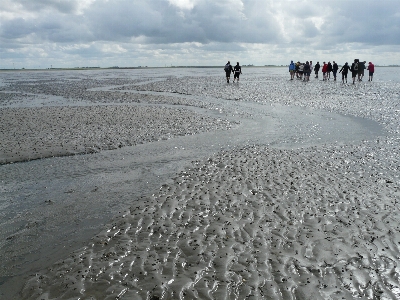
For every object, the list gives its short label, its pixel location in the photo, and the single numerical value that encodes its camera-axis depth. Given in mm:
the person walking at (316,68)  55847
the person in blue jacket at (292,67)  54406
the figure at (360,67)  47403
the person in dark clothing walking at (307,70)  50625
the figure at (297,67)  56219
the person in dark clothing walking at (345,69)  45228
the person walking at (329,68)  51719
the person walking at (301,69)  54931
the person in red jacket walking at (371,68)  48312
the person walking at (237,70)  49231
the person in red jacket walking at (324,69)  51531
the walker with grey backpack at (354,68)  45625
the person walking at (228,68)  48375
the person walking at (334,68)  50469
